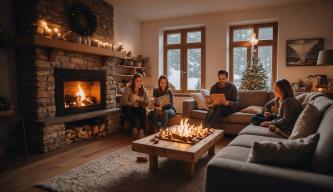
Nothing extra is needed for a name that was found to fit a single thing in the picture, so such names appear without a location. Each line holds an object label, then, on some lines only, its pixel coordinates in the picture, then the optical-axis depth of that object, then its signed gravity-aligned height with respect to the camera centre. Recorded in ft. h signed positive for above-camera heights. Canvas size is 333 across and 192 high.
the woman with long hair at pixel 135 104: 13.53 -0.95
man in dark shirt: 12.69 -0.84
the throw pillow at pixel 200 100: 14.48 -0.80
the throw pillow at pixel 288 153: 4.73 -1.34
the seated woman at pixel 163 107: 13.28 -1.13
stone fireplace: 10.57 +0.62
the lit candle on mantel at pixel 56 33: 11.19 +2.63
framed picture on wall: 15.62 +2.46
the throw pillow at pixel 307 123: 6.43 -1.01
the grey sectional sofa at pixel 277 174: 4.19 -1.66
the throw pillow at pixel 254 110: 12.70 -1.25
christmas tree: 16.79 +0.79
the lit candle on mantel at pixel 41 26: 10.73 +2.85
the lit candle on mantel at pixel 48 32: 10.87 +2.62
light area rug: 7.01 -2.97
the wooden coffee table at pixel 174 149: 7.12 -1.98
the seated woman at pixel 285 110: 8.16 -0.83
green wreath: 12.47 +3.81
